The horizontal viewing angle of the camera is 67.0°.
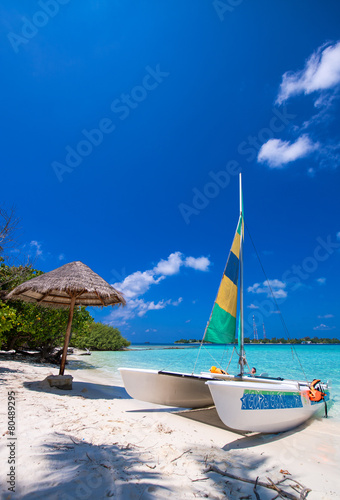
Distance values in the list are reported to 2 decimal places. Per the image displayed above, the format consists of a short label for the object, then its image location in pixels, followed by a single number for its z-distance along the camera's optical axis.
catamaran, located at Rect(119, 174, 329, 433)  3.43
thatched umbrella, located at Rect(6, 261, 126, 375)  5.25
